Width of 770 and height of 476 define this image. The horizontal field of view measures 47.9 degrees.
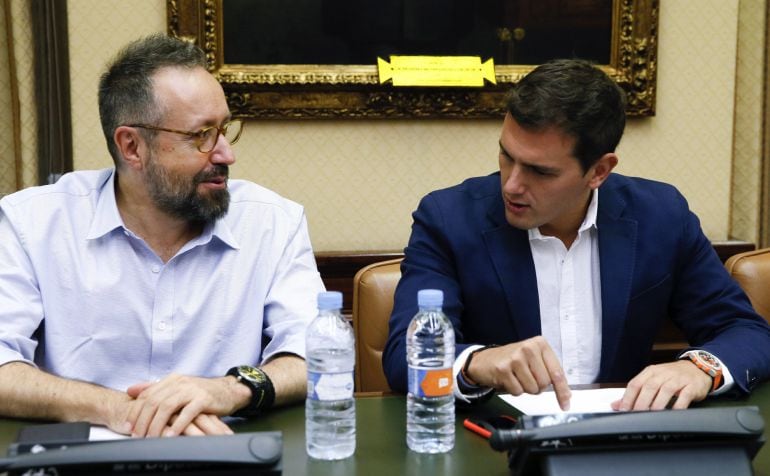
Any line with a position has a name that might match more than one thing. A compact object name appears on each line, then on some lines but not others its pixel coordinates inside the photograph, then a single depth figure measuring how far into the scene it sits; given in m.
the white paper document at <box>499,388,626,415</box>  1.51
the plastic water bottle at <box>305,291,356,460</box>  1.31
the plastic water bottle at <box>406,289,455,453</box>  1.31
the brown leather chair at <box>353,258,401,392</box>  2.05
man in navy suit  1.86
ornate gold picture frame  2.87
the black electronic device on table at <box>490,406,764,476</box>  1.18
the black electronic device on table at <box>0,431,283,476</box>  1.08
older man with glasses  1.86
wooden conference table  1.26
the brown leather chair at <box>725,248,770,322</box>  2.19
